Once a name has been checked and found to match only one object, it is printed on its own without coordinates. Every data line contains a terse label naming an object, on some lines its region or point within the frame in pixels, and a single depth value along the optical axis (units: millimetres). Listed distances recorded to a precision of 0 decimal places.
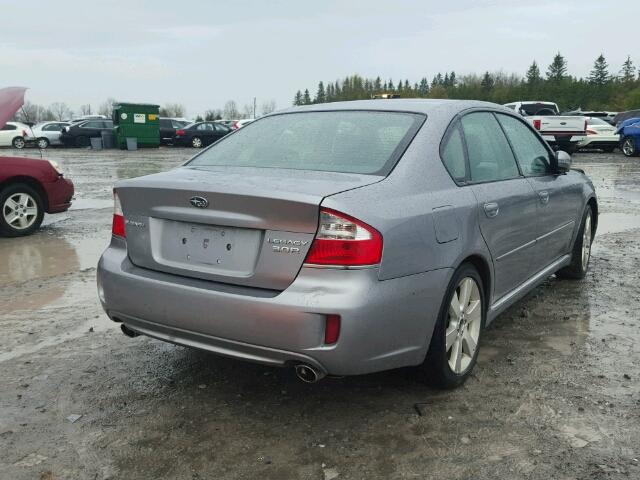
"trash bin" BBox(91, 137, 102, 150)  32969
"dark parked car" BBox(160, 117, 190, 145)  35625
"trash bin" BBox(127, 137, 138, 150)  32094
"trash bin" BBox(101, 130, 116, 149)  33344
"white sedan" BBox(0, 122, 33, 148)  31297
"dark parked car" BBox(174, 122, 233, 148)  34656
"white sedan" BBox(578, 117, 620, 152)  25781
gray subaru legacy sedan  2748
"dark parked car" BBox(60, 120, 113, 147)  34312
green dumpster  32062
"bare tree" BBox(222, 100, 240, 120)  129875
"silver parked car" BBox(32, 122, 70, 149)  34031
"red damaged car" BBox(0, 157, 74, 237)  8102
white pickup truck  22422
